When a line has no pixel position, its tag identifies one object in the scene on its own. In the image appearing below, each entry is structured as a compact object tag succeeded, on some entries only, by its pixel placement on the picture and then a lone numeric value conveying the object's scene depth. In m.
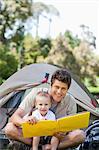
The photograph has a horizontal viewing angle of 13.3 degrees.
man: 3.47
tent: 4.21
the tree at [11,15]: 25.49
